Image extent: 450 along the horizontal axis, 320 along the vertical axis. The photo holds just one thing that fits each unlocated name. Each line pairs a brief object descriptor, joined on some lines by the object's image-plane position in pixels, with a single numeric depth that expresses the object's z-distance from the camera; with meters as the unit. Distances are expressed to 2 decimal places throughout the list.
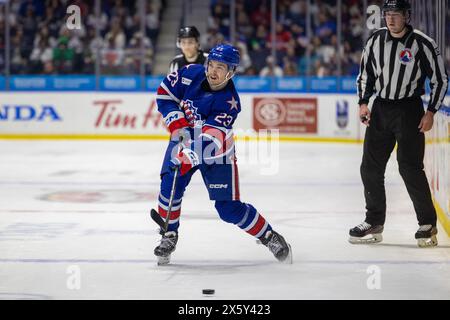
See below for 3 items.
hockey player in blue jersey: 10.84
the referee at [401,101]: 12.15
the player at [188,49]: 15.44
